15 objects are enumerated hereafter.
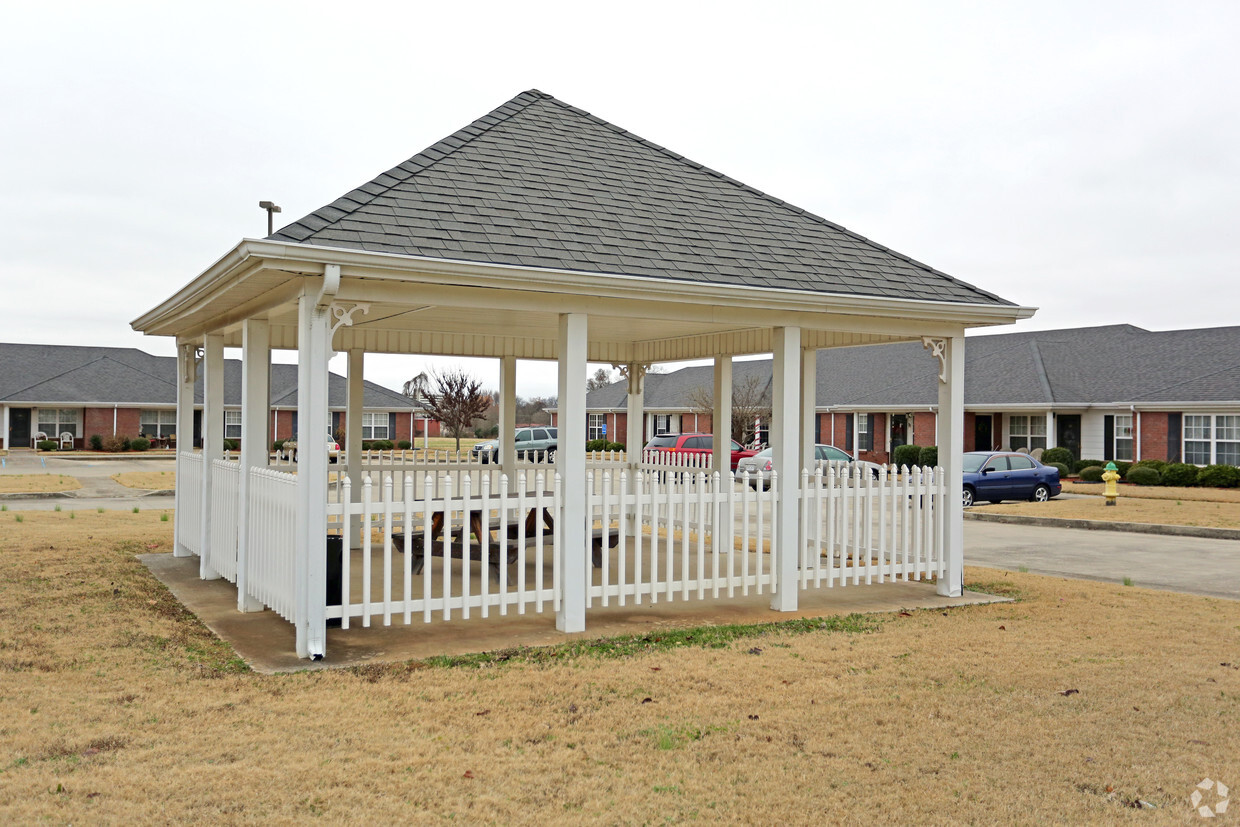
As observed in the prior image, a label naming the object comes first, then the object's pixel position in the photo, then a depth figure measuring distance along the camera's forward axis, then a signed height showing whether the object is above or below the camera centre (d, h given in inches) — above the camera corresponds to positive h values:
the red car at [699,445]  1332.4 -31.9
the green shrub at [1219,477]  1148.9 -62.3
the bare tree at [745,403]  1781.5 +36.3
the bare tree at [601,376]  3720.5 +177.3
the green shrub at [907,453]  1376.7 -42.5
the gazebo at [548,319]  291.0 +39.6
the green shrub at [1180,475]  1182.3 -61.7
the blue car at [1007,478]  945.5 -53.3
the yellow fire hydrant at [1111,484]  924.6 -57.8
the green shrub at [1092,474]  1272.1 -65.7
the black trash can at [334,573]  336.5 -52.0
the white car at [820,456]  1163.9 -41.9
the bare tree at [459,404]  2065.7 +38.5
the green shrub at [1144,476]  1192.2 -63.4
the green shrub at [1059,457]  1312.7 -45.0
